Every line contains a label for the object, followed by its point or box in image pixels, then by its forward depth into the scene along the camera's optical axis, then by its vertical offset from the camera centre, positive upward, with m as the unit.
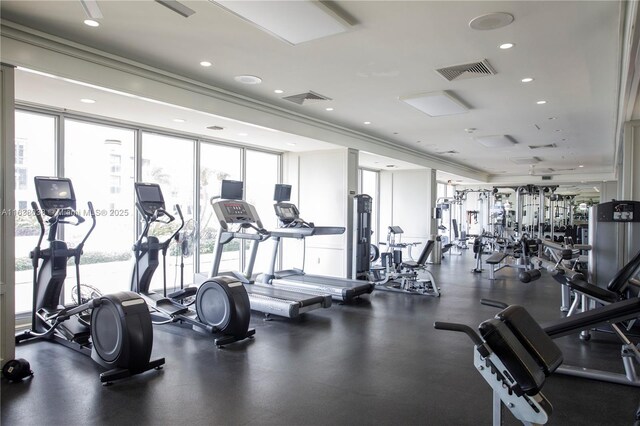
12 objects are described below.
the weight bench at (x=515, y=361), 1.82 -0.70
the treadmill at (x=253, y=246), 5.21 -0.49
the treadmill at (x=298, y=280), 6.32 -1.20
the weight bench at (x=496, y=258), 7.77 -0.92
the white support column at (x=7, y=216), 3.42 -0.08
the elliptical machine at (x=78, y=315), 3.45 -1.00
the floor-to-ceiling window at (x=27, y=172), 5.13 +0.44
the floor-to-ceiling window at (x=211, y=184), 7.43 +0.44
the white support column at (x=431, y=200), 11.63 +0.29
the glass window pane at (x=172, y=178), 6.63 +0.49
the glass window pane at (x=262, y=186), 8.43 +0.48
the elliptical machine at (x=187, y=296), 4.40 -1.02
